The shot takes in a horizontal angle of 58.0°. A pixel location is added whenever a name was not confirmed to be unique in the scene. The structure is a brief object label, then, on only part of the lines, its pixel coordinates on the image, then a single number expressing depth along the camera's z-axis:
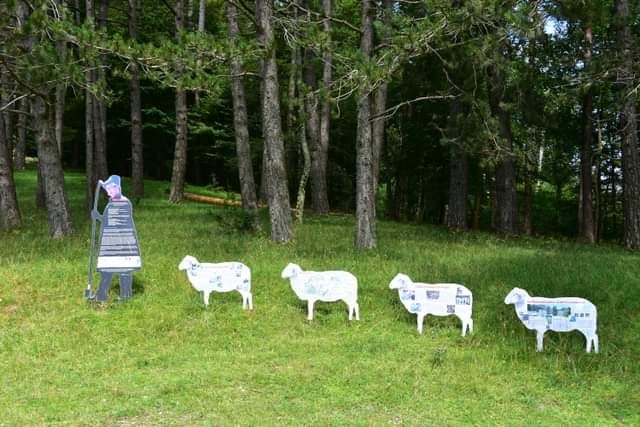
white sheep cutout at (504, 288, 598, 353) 7.17
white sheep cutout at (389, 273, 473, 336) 7.69
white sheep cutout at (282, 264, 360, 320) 8.16
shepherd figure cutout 8.61
